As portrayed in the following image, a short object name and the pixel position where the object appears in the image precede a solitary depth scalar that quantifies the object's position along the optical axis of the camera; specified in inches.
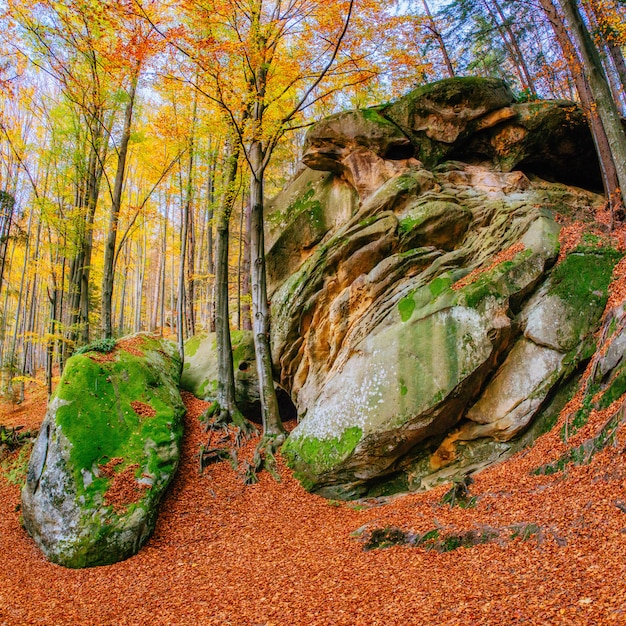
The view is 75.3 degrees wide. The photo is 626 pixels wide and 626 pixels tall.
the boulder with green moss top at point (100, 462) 270.2
